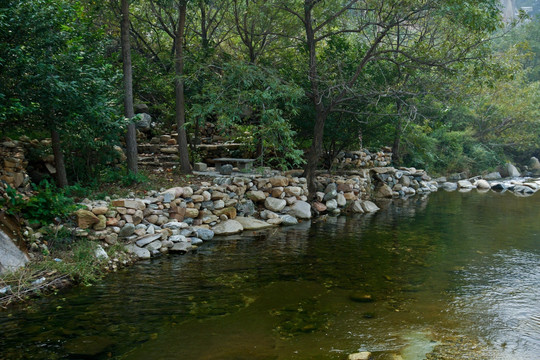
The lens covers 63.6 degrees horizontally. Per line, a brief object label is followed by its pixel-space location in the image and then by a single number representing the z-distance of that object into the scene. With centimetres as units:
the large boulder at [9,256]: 554
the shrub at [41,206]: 633
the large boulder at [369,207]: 1201
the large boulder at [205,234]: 833
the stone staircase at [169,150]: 1211
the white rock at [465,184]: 1856
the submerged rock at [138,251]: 709
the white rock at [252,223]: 936
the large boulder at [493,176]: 2225
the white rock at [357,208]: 1181
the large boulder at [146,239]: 737
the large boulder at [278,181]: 1077
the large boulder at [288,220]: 998
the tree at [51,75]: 567
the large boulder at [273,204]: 1036
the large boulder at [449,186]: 1839
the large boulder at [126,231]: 746
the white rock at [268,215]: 1006
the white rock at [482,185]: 1861
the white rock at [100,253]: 646
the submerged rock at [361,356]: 386
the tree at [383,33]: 886
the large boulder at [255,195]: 1027
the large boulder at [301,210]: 1062
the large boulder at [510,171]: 2330
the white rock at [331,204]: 1159
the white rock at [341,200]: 1195
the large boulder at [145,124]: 1327
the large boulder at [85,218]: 702
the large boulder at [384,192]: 1506
